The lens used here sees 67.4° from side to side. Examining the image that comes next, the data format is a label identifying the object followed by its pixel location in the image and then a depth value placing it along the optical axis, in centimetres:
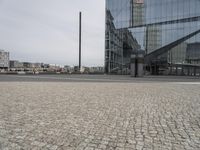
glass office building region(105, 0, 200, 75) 3247
